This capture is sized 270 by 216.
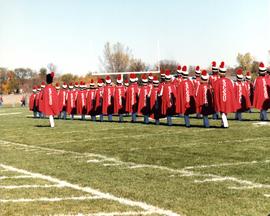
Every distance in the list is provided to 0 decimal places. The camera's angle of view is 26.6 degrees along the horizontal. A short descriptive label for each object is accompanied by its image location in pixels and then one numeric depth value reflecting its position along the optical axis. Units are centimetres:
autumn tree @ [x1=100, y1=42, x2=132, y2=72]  8906
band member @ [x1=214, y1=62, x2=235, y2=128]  1842
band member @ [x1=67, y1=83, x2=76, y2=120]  3066
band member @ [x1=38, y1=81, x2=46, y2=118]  2344
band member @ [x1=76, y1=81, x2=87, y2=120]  2945
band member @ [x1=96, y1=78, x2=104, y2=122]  2764
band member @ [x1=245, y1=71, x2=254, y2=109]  2227
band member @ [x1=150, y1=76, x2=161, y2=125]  2203
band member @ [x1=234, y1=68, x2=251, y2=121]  2133
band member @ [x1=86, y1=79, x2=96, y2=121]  2823
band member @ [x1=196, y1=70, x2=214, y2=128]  1881
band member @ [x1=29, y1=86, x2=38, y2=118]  3506
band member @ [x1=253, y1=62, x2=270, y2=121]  2082
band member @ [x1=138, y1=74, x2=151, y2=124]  2317
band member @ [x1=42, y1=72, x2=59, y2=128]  2320
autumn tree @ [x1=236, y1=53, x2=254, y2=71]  10851
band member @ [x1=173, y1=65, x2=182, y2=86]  2098
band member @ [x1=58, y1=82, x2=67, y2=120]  3156
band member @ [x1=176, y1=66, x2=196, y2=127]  1989
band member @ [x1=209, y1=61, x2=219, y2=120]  1895
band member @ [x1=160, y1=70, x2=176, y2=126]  2112
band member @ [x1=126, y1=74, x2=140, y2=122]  2462
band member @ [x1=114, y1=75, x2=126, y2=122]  2577
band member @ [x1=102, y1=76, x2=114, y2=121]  2666
